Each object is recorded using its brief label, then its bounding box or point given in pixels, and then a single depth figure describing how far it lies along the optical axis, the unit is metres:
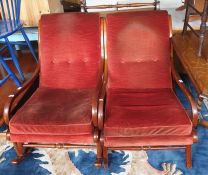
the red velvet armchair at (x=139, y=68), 1.71
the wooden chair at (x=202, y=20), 2.15
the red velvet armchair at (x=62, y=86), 1.64
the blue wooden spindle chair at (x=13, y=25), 2.30
